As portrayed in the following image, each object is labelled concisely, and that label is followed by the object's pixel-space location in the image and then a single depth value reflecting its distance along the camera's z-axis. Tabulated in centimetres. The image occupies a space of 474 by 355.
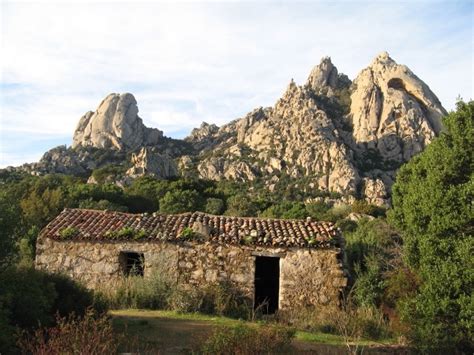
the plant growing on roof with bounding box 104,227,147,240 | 1420
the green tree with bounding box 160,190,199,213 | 3005
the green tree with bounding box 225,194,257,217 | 3216
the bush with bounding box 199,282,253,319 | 1323
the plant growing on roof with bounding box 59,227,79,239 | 1437
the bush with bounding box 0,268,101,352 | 755
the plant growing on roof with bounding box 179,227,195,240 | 1411
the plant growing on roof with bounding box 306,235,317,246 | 1386
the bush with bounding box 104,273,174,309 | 1320
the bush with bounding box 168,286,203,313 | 1290
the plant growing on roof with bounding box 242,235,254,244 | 1394
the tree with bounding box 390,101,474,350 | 934
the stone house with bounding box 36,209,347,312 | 1382
